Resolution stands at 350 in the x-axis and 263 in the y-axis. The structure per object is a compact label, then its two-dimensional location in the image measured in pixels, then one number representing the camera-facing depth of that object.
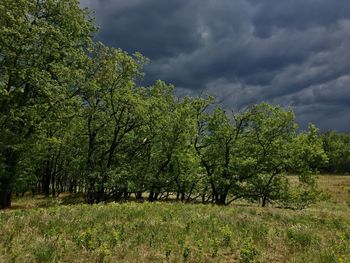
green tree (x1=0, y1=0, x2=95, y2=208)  24.16
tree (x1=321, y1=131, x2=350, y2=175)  127.56
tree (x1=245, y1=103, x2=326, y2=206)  37.84
